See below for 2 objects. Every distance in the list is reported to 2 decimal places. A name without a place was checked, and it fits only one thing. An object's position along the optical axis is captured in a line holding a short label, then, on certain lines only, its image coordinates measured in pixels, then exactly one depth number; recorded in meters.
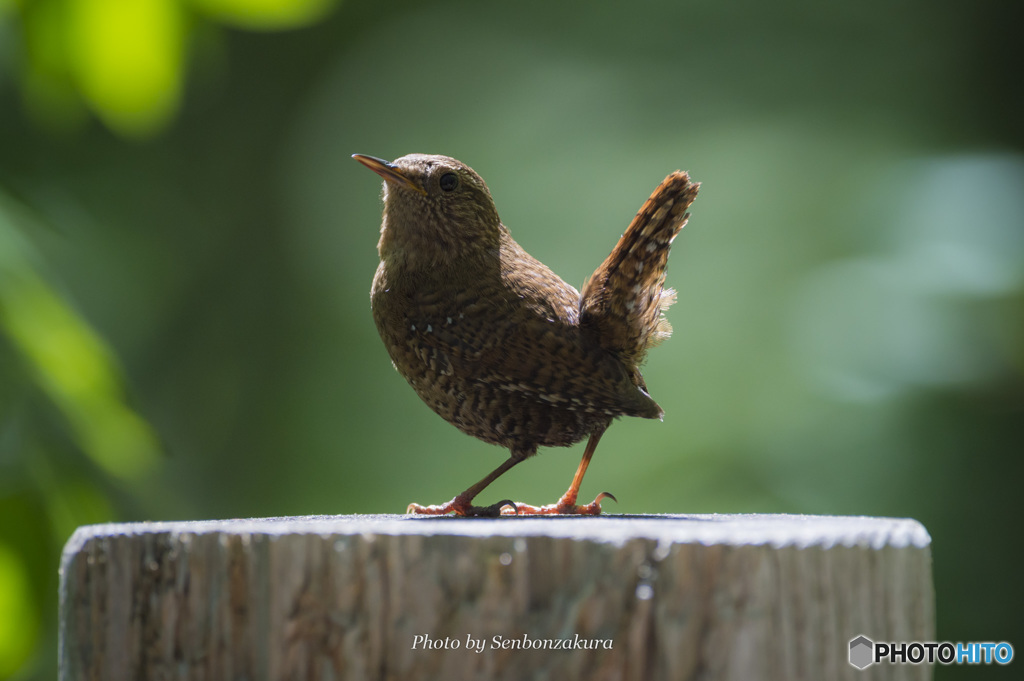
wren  2.41
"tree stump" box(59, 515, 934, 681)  2.35
